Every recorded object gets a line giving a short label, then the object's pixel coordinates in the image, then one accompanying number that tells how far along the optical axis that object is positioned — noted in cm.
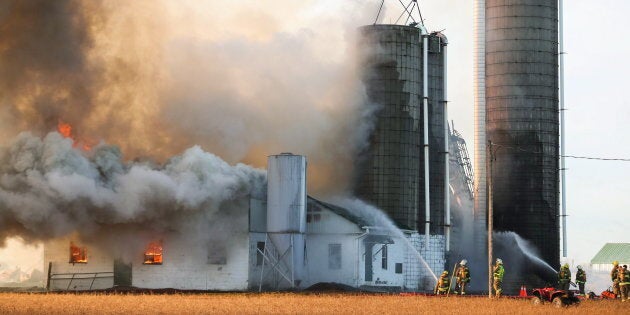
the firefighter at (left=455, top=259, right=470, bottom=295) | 5450
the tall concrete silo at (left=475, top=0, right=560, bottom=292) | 8075
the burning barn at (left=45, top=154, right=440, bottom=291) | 6097
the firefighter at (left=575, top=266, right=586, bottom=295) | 6219
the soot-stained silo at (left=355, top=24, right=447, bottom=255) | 7362
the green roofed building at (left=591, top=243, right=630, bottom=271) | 13227
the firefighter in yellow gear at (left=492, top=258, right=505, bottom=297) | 5266
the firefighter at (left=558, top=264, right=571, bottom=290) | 6019
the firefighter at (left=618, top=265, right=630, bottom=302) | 5281
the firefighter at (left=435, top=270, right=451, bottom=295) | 5466
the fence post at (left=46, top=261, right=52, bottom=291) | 6126
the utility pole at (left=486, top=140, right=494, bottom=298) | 5475
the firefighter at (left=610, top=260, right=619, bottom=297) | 5494
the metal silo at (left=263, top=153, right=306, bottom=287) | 6172
